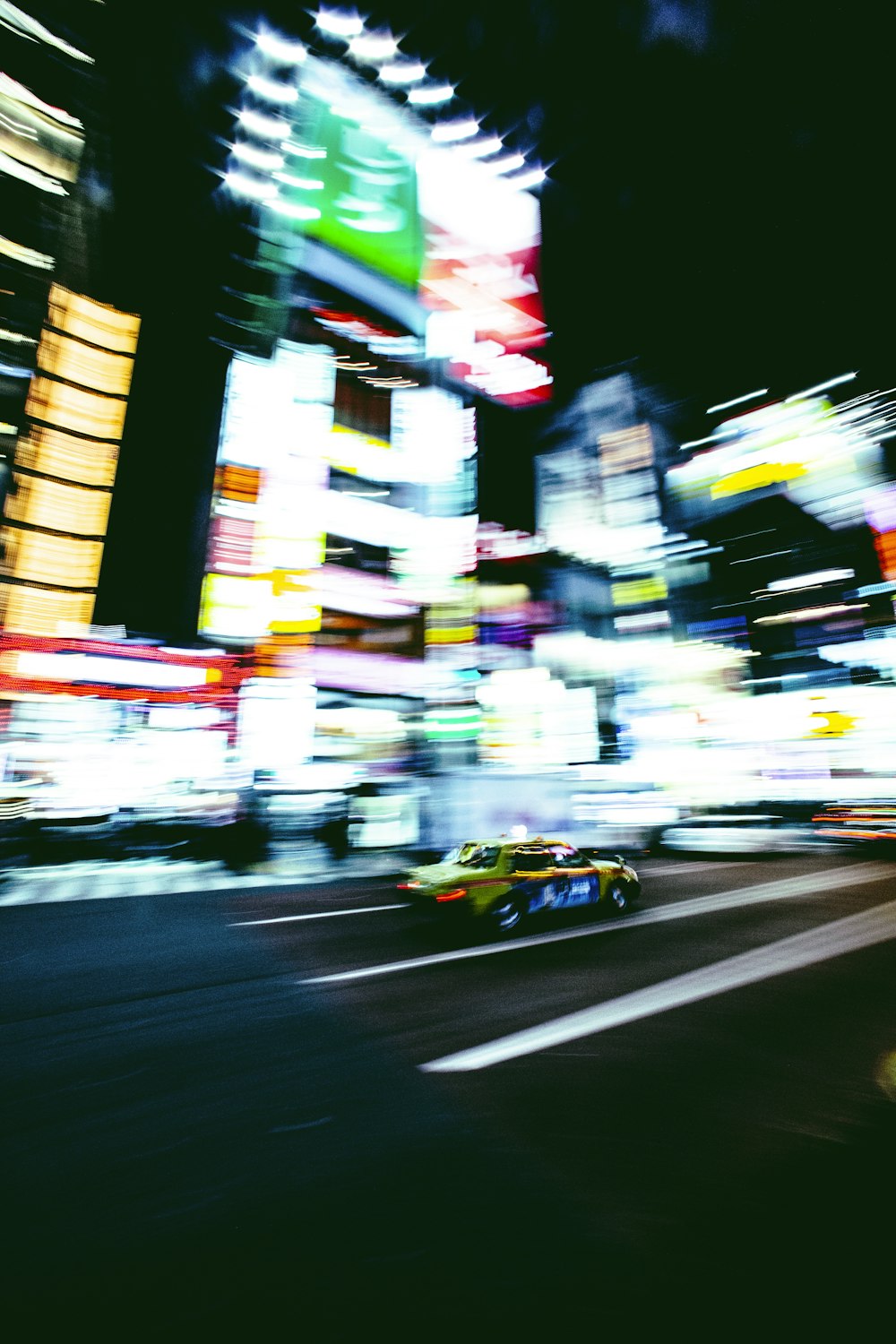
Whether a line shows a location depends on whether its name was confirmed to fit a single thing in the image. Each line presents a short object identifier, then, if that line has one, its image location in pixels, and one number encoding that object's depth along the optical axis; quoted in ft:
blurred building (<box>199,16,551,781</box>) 73.15
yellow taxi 25.35
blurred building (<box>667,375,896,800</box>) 99.04
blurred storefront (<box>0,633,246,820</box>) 57.72
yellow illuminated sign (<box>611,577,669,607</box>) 117.60
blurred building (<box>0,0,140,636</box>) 64.49
